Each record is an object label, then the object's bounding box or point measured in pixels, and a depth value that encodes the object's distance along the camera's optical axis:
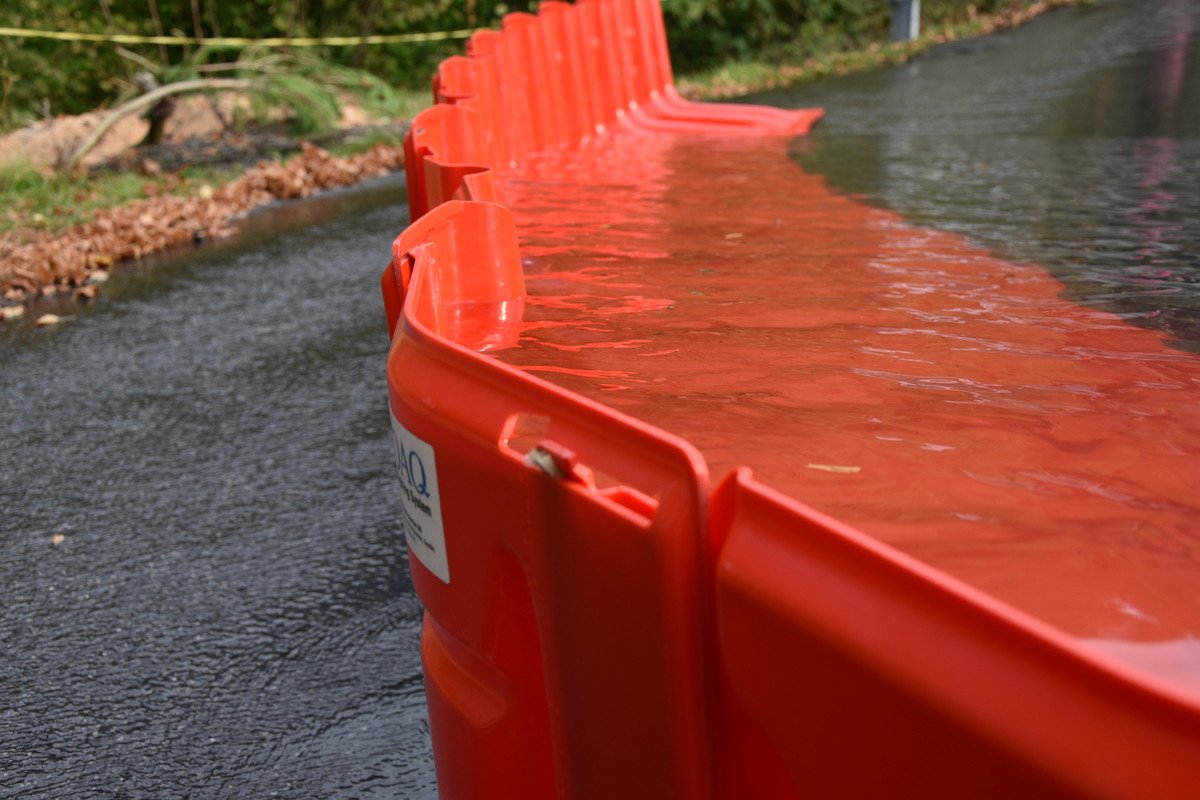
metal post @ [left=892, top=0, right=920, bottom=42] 17.72
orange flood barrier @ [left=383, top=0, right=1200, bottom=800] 1.00
